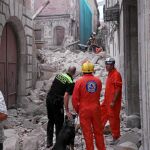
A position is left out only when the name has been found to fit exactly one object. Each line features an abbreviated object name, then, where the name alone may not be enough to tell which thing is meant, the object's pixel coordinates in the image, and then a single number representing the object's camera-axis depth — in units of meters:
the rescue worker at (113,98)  6.80
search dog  5.85
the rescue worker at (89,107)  5.70
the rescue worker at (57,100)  6.62
